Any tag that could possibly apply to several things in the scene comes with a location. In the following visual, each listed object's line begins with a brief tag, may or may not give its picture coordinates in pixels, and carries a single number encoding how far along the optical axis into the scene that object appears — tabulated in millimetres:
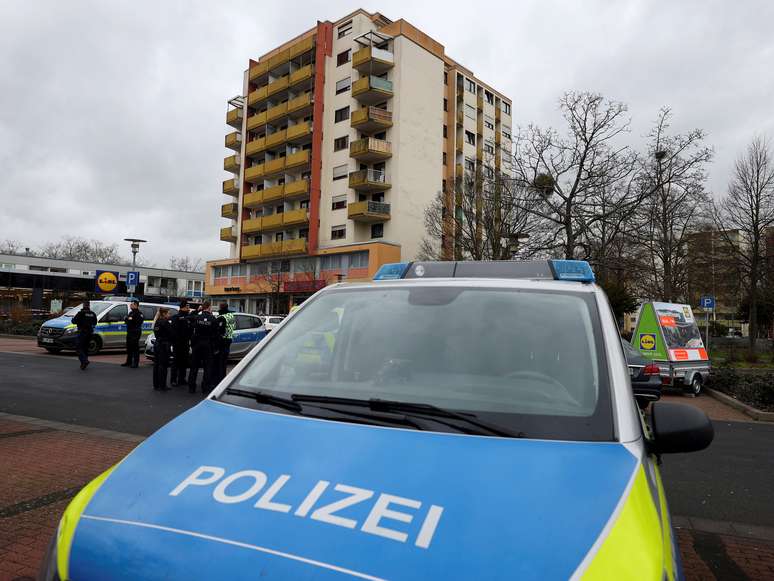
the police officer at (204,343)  11906
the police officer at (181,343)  12312
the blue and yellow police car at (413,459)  1294
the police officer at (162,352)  11828
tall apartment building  44156
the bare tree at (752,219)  27156
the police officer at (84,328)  14531
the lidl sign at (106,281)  24906
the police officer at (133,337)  15664
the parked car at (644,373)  11930
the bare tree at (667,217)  27250
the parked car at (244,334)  18453
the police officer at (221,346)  12172
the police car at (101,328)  18625
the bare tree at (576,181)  27156
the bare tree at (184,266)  109675
